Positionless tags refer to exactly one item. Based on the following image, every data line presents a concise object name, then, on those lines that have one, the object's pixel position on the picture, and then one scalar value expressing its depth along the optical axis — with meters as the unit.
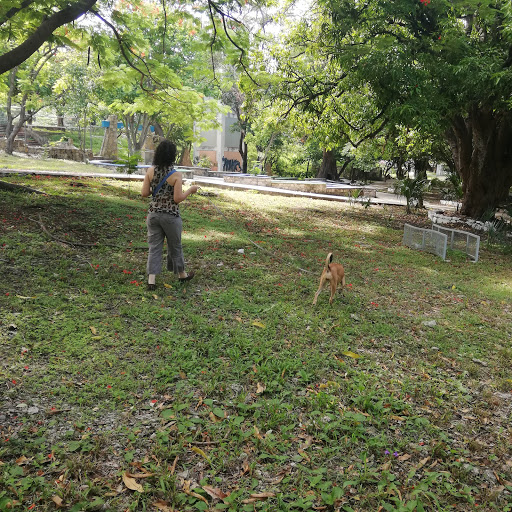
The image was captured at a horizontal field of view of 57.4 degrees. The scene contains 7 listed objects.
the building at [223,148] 41.00
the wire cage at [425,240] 10.34
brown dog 5.77
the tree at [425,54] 10.12
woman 5.52
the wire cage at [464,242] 10.47
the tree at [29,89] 20.50
